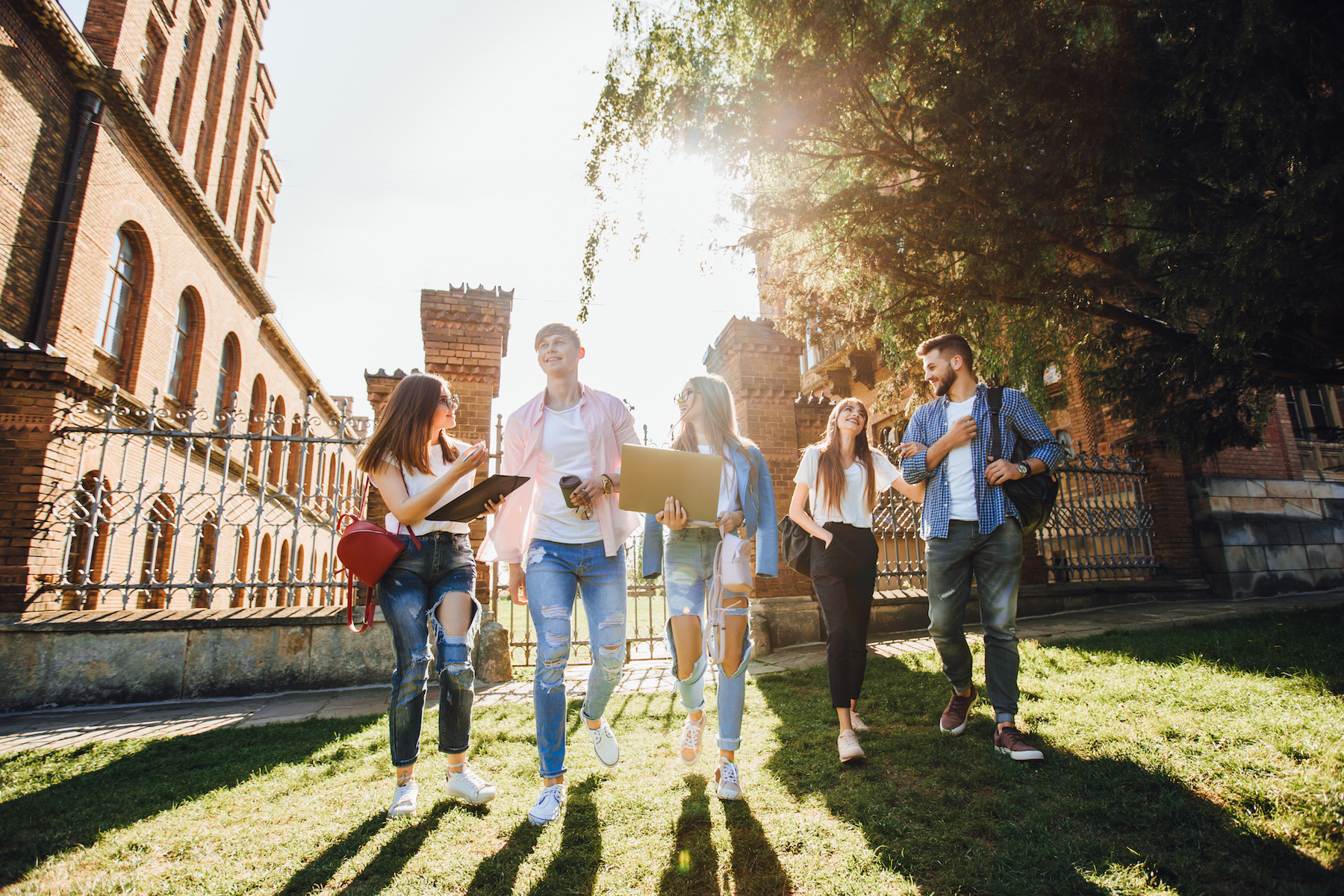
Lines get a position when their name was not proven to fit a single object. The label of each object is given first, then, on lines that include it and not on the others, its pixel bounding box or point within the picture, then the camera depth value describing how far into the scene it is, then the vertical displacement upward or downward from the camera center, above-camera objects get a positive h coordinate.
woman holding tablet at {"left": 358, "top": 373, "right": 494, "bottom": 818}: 2.77 +0.07
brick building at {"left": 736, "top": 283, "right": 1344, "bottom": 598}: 9.13 +0.88
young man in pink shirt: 2.74 +0.29
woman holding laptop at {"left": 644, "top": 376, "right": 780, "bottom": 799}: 2.89 +0.17
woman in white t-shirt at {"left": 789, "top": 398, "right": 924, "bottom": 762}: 3.47 +0.35
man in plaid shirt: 3.21 +0.34
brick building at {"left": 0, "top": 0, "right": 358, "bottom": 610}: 5.78 +6.63
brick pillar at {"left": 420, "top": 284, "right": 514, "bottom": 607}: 6.63 +2.57
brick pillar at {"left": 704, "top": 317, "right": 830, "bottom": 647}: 7.73 +2.40
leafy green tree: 4.07 +3.11
